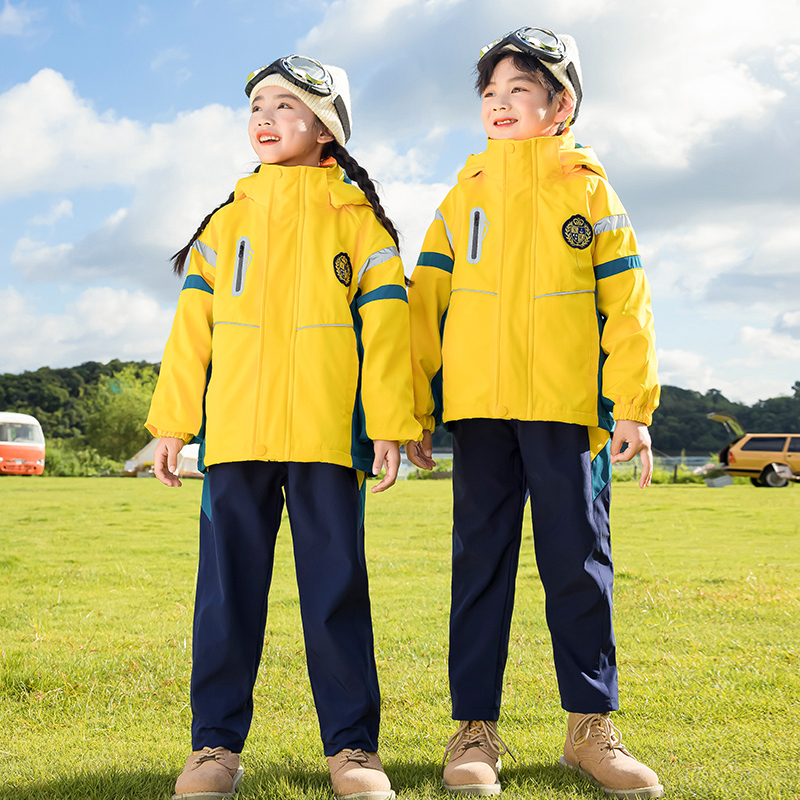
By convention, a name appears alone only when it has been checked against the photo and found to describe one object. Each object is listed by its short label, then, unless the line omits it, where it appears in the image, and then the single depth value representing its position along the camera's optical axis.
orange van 24.12
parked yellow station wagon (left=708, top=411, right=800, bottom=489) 20.00
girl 2.16
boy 2.27
